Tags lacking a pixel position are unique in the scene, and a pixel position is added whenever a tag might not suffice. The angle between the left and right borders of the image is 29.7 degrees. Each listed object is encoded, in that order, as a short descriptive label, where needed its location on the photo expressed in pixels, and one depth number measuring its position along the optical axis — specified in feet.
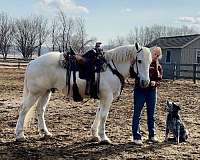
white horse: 20.16
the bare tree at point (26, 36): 192.95
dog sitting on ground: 21.04
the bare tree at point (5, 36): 197.36
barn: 100.53
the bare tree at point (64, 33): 139.14
